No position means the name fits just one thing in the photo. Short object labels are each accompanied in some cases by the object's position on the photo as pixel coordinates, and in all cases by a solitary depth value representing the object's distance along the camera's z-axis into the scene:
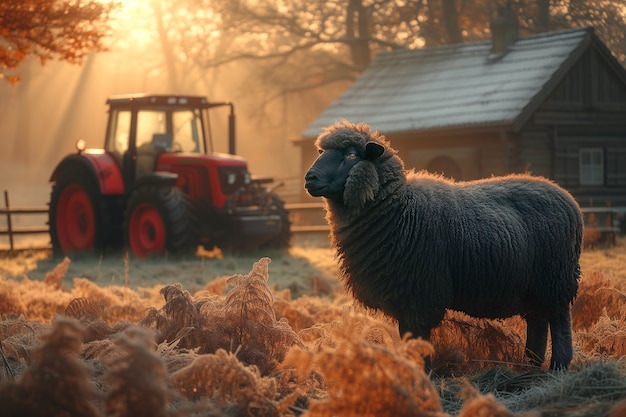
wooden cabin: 22.27
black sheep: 6.12
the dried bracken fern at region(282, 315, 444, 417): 4.08
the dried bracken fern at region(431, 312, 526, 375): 6.41
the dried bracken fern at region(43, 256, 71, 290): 11.29
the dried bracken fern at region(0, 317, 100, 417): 3.87
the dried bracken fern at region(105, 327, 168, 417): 3.75
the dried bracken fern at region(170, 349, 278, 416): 4.77
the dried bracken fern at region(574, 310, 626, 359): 6.61
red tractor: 16.22
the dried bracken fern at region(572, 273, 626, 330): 8.12
